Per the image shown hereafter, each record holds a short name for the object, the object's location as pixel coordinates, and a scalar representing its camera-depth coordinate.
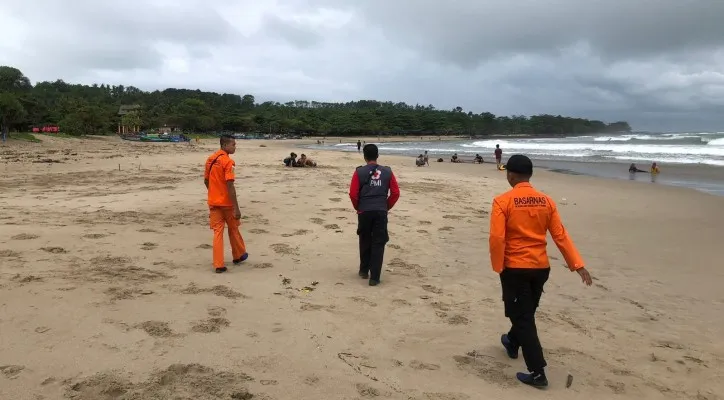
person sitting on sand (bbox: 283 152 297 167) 21.02
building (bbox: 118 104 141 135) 71.31
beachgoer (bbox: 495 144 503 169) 26.16
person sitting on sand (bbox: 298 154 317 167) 21.28
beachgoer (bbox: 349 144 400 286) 5.52
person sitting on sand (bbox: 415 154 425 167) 27.50
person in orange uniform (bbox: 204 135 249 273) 5.63
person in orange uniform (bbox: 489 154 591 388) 3.37
